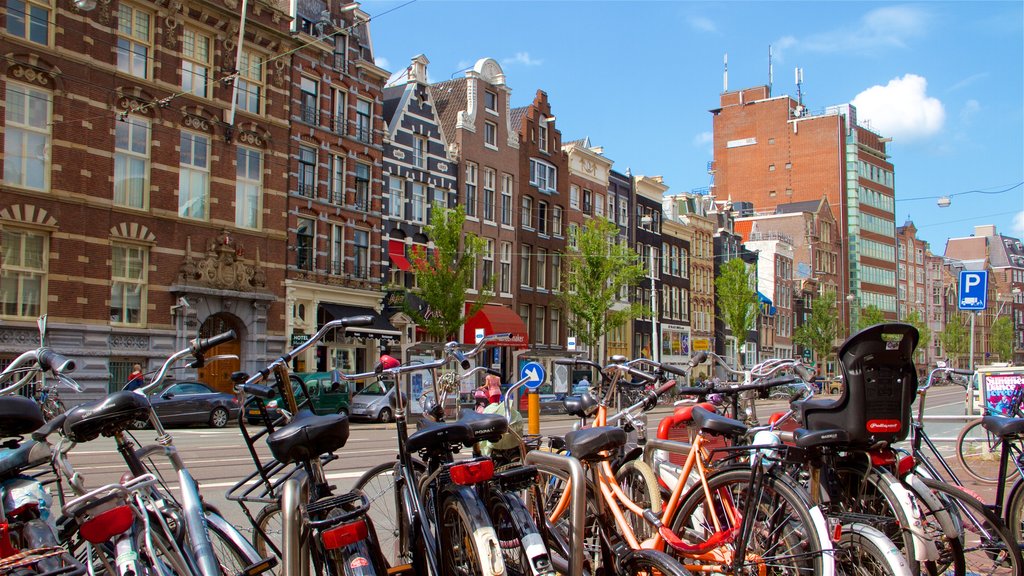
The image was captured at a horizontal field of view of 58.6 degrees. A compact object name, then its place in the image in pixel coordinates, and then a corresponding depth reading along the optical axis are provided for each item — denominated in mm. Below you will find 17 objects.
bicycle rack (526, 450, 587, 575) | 4129
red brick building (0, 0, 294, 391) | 23531
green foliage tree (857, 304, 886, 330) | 75688
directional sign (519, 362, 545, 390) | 7609
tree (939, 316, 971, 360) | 95300
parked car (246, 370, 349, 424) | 23938
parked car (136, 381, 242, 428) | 21297
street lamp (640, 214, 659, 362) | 46625
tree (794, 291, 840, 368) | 73250
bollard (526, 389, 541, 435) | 9828
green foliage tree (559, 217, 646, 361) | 41125
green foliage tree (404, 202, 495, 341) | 32469
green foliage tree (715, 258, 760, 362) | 55688
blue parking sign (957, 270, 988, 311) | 14672
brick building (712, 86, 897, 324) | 85438
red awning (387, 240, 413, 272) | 34125
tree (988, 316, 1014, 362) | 103169
